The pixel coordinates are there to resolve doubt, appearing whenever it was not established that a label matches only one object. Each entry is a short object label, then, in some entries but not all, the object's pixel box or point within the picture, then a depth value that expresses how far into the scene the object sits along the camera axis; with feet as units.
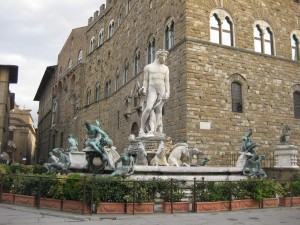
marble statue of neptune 35.81
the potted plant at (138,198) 23.96
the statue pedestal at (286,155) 46.98
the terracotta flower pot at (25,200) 26.23
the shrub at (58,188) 24.47
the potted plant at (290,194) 30.50
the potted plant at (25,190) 26.58
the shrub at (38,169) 60.08
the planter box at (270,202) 28.96
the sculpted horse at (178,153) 33.43
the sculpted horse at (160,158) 32.17
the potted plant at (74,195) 23.08
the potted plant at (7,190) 28.32
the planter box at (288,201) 30.37
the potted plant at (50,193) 24.61
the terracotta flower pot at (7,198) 28.14
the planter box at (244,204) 27.15
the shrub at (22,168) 56.91
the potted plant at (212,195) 26.07
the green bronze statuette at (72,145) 49.27
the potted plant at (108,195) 23.29
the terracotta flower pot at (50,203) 24.50
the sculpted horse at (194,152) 36.24
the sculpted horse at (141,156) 32.89
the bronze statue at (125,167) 27.02
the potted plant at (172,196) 25.07
